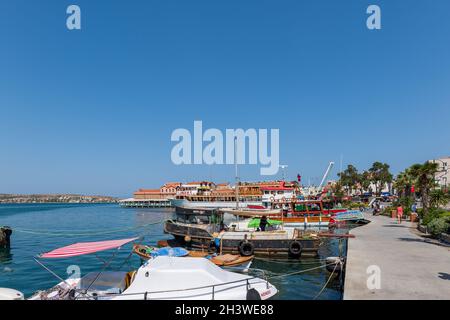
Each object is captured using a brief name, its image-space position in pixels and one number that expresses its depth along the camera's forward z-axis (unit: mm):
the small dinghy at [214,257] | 16494
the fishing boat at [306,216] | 35094
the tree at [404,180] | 41831
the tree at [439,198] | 28250
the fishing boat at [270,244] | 21656
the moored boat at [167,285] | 9102
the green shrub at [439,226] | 19297
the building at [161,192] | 132375
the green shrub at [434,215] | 23344
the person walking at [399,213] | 30425
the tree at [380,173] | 91500
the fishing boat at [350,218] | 36059
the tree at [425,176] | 26031
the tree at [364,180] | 93000
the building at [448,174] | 78738
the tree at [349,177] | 93562
